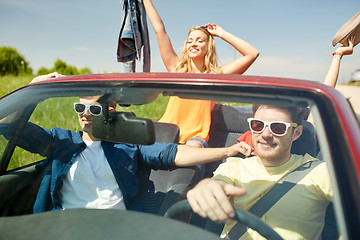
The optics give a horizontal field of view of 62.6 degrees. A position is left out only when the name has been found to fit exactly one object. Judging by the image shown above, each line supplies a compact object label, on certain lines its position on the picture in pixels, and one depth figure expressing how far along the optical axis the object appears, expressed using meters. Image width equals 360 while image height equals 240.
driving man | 1.03
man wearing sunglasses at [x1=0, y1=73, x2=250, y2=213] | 1.36
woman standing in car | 3.00
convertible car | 0.90
